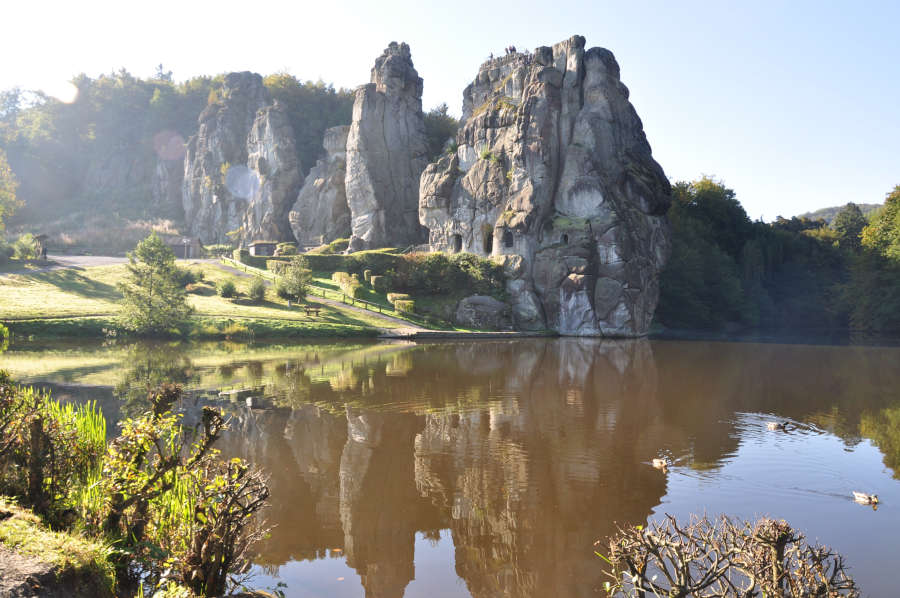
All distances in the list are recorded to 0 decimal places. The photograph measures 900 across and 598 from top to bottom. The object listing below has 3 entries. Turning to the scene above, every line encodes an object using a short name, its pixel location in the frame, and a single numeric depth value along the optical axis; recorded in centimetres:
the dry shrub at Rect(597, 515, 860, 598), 466
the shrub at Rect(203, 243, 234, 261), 7531
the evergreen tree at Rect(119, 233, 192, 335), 3672
